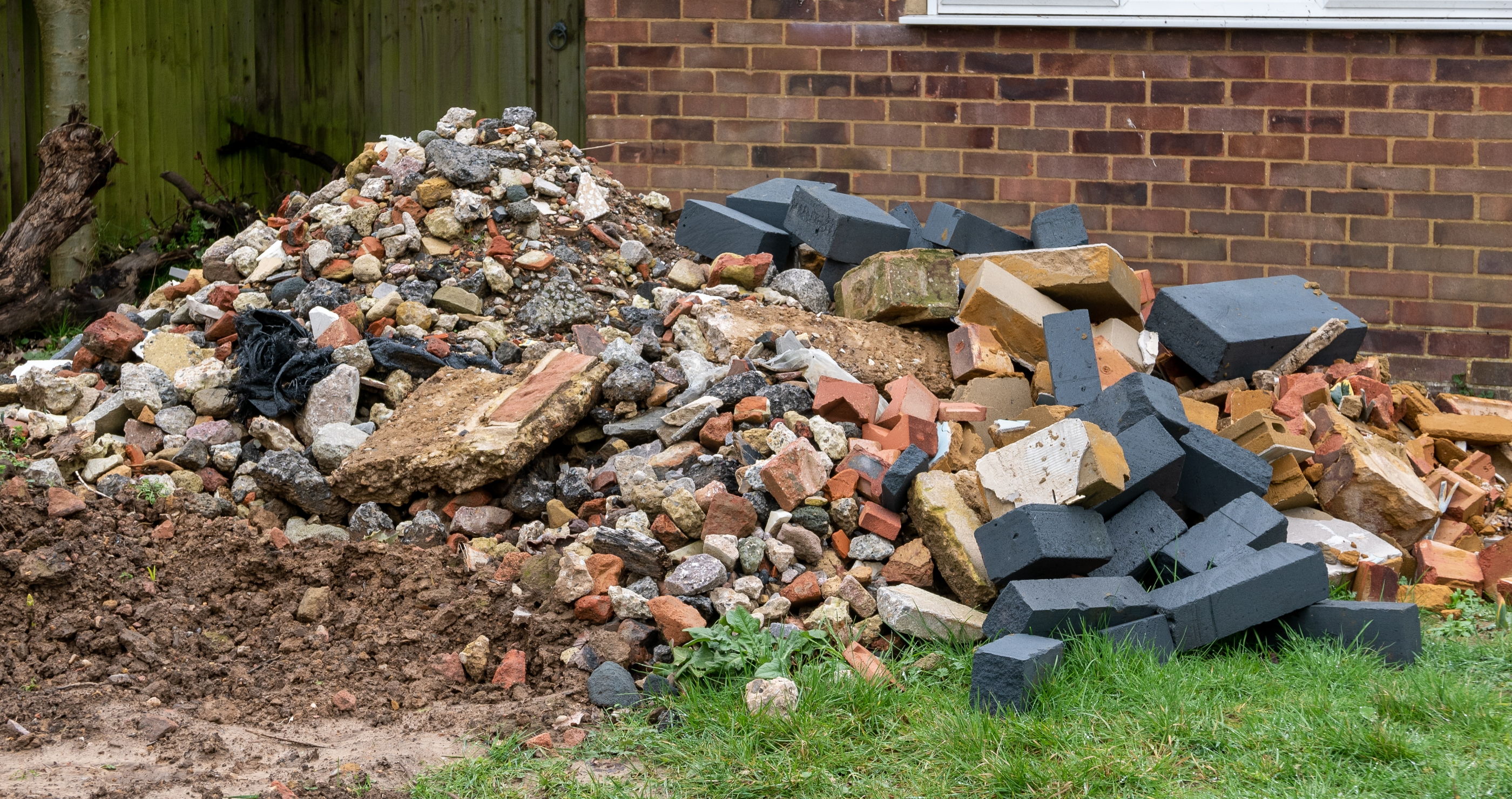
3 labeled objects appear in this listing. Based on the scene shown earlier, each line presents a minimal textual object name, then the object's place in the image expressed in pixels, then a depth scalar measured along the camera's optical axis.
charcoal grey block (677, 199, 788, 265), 5.29
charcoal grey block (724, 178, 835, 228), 5.52
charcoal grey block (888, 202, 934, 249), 5.36
